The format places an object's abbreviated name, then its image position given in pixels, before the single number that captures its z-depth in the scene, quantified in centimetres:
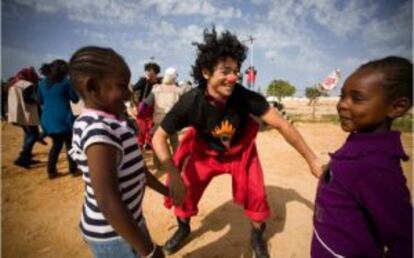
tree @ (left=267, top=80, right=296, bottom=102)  7020
